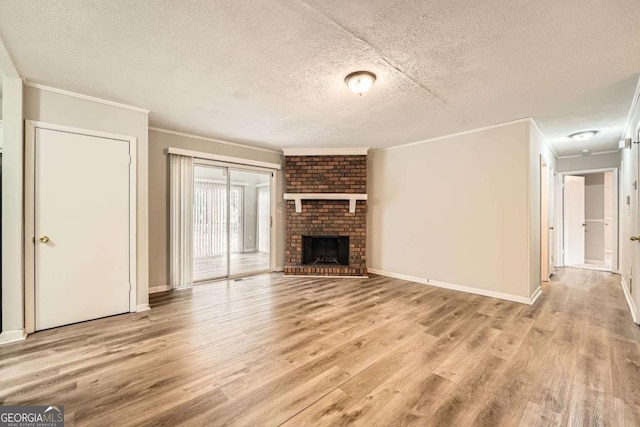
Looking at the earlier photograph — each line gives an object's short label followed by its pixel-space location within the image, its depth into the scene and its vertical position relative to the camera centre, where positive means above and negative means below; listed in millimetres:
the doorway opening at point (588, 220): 6129 -146
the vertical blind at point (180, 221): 4273 -124
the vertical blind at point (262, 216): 7086 -68
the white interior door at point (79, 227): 2754 -157
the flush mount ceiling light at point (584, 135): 4109 +1264
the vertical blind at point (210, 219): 5176 -107
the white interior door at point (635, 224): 2967 -115
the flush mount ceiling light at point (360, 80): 2426 +1242
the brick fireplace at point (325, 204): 5320 +200
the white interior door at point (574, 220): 6273 -138
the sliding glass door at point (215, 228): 5023 -291
